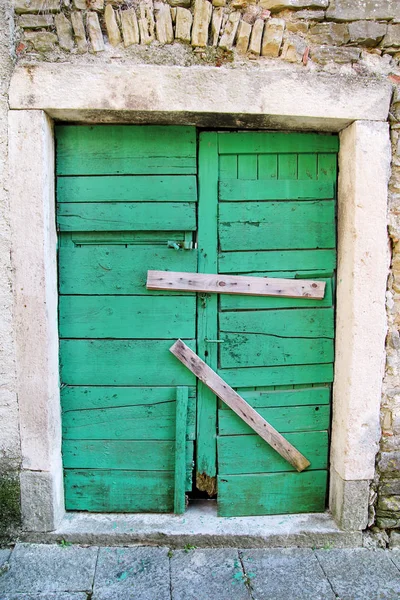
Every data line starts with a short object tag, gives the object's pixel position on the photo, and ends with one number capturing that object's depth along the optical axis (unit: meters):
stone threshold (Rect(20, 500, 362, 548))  2.54
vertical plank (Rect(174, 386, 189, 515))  2.61
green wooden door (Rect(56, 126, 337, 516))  2.53
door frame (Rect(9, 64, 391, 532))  2.33
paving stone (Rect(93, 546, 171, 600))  2.21
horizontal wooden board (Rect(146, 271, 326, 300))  2.55
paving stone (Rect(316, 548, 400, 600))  2.23
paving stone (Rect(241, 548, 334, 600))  2.22
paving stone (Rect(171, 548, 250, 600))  2.21
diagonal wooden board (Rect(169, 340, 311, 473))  2.60
